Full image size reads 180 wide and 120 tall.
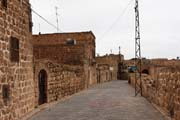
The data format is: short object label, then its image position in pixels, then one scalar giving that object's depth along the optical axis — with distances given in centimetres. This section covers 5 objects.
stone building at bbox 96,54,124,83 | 6016
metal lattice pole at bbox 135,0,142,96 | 2688
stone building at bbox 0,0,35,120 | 1083
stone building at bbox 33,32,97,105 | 1858
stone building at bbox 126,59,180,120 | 1134
